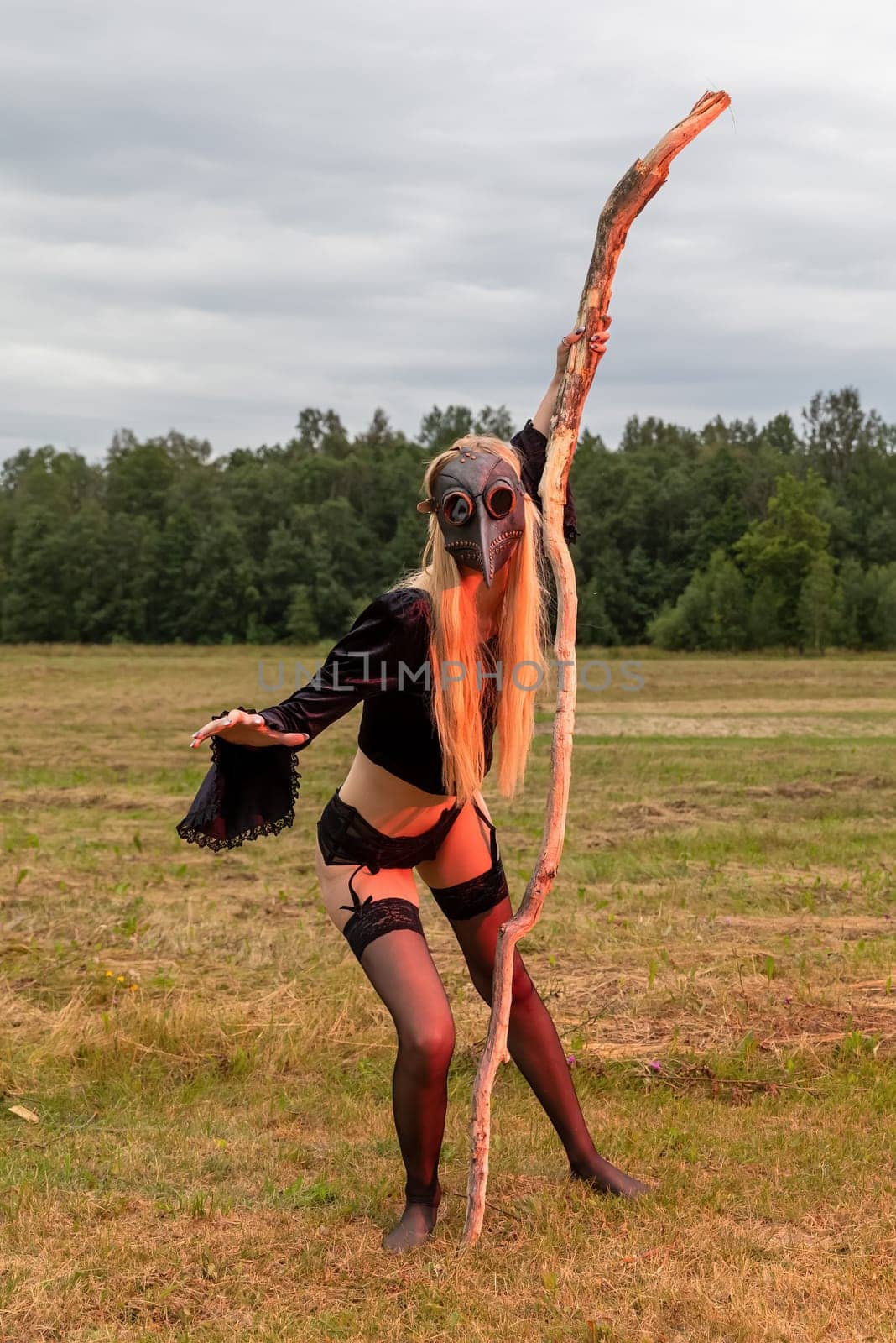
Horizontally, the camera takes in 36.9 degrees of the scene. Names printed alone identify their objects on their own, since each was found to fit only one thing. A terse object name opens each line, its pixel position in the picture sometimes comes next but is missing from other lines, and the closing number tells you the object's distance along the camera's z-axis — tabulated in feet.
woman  13.06
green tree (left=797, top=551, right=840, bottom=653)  222.89
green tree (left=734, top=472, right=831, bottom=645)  235.20
